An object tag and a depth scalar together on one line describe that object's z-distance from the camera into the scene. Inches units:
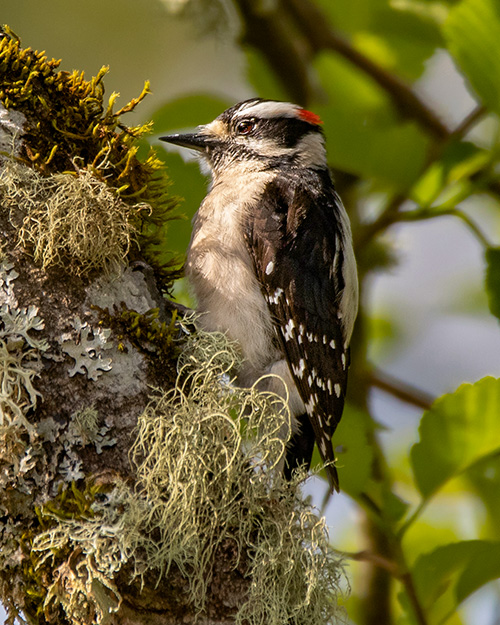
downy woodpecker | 205.6
